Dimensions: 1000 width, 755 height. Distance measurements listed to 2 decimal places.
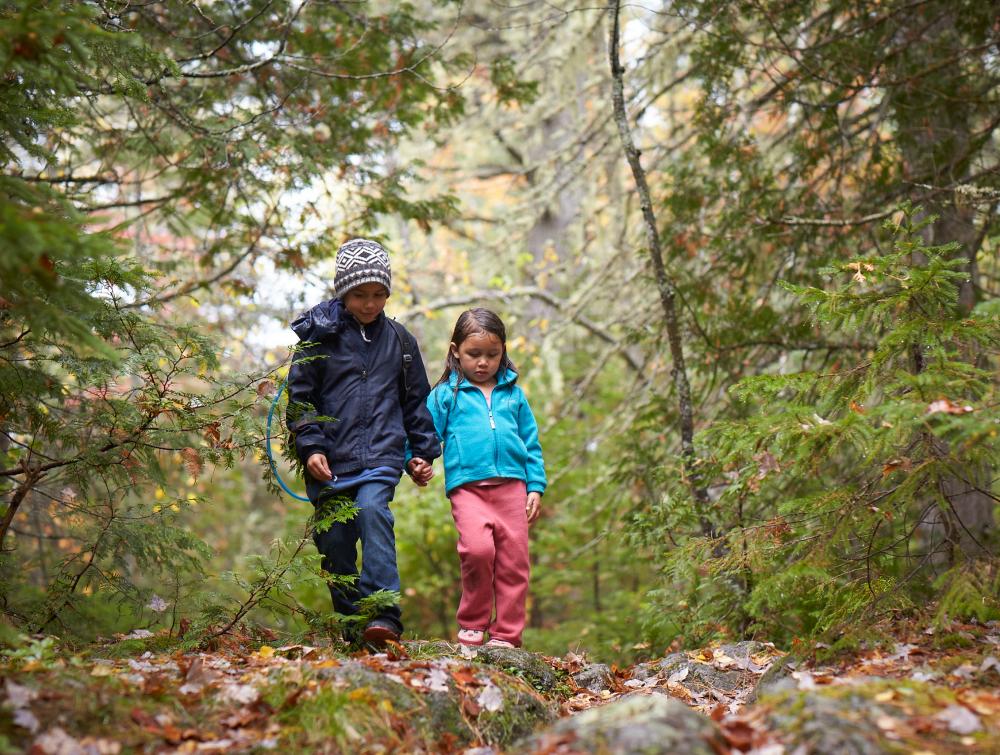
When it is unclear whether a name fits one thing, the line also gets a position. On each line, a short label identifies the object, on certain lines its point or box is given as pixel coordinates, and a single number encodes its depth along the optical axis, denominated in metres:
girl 5.05
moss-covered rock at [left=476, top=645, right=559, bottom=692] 4.33
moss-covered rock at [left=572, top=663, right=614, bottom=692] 4.80
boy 4.72
